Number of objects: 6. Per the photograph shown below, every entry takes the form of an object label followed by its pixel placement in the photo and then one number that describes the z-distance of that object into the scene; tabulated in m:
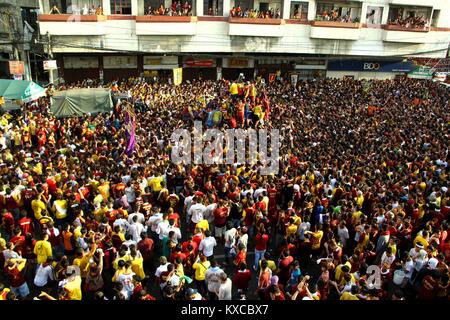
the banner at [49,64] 21.42
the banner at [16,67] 20.56
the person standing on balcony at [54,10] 25.84
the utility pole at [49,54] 21.61
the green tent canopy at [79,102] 16.81
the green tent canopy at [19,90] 17.19
